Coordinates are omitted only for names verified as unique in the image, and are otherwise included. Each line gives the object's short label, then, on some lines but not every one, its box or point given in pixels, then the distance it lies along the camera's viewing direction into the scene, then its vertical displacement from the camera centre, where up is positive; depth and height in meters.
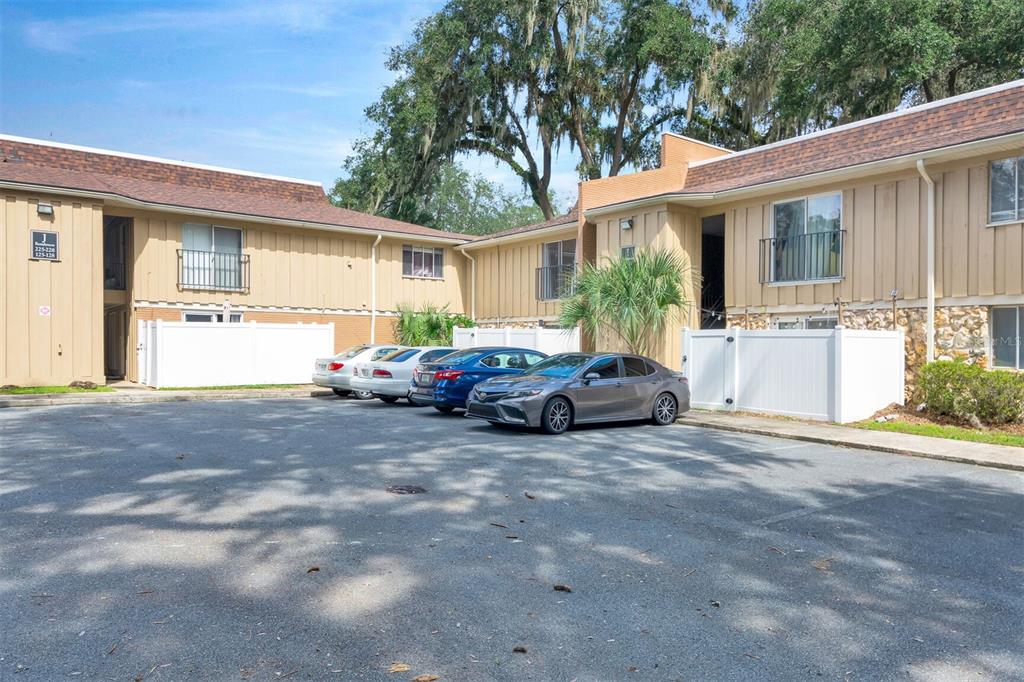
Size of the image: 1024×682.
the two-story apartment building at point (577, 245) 14.02 +2.50
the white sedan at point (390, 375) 16.72 -0.87
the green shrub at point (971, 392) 12.36 -1.01
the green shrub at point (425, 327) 25.64 +0.34
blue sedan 14.48 -0.72
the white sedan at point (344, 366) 18.23 -0.75
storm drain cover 7.43 -1.57
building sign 19.20 +2.42
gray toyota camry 11.94 -0.99
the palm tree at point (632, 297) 17.30 +0.93
